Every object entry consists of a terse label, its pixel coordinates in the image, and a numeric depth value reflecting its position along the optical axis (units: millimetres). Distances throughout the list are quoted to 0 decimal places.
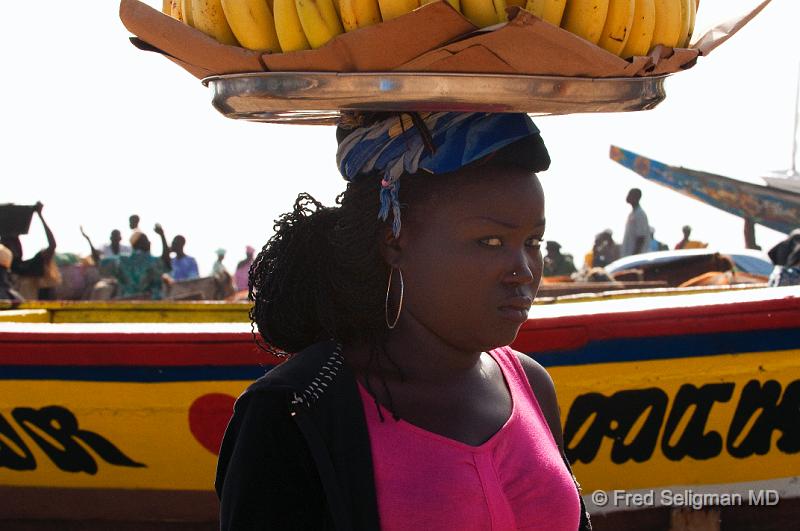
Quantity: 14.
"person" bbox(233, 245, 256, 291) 14894
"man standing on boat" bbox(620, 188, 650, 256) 13773
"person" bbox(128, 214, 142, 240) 14141
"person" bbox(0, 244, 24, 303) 8602
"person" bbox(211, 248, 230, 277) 13363
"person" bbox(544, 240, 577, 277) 15227
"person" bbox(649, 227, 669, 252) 17006
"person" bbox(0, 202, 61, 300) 10898
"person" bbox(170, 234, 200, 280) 14266
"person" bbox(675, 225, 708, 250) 16938
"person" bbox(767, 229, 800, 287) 7227
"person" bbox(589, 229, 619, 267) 15922
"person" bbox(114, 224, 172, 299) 12516
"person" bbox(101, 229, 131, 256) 14875
